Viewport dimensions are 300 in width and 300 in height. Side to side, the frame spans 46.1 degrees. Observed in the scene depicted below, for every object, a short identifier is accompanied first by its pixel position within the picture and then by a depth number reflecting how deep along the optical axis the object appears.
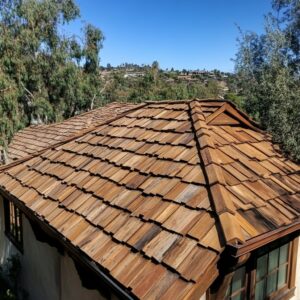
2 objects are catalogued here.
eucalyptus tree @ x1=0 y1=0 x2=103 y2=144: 21.38
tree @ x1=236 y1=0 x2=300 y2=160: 6.38
